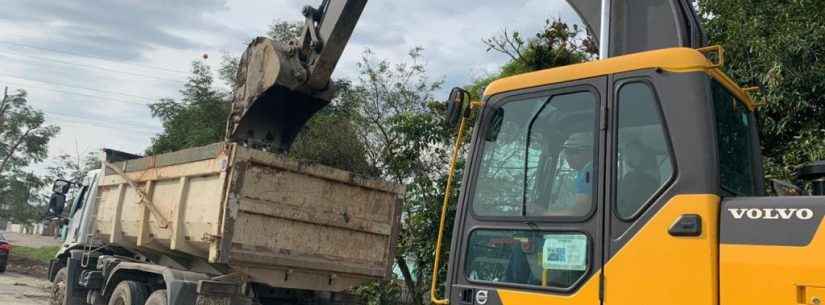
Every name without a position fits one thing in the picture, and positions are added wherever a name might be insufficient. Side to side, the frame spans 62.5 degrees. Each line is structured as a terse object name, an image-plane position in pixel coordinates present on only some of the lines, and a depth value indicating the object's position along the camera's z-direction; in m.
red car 20.16
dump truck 5.86
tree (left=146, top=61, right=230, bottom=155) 20.95
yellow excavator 2.82
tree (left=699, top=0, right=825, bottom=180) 7.80
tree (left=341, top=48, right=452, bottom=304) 11.12
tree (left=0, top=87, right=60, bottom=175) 38.50
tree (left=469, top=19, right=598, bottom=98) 13.09
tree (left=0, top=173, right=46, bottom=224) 40.91
